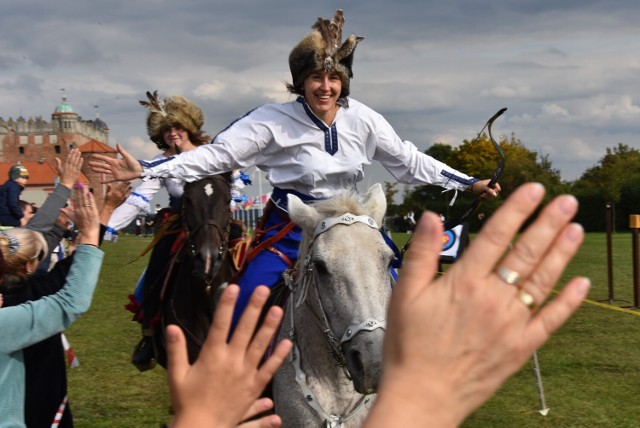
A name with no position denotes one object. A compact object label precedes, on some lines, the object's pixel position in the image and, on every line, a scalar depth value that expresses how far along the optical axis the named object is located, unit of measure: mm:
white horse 3615
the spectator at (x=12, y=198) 13734
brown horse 6305
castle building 117812
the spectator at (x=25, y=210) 14727
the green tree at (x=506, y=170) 55750
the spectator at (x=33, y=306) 3699
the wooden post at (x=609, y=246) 13906
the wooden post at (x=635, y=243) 13297
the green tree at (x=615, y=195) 58156
